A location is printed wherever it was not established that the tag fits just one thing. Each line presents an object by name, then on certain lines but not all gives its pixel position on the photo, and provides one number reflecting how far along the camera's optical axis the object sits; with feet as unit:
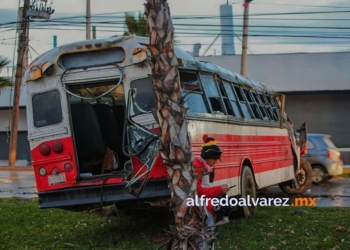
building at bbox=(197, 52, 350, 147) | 109.50
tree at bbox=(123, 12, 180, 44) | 95.66
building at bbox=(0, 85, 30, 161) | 122.42
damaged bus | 29.04
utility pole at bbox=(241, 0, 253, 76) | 89.76
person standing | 21.54
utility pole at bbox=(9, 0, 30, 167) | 97.14
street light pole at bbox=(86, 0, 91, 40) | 95.94
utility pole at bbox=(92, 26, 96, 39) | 112.38
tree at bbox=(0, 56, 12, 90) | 93.12
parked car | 57.72
